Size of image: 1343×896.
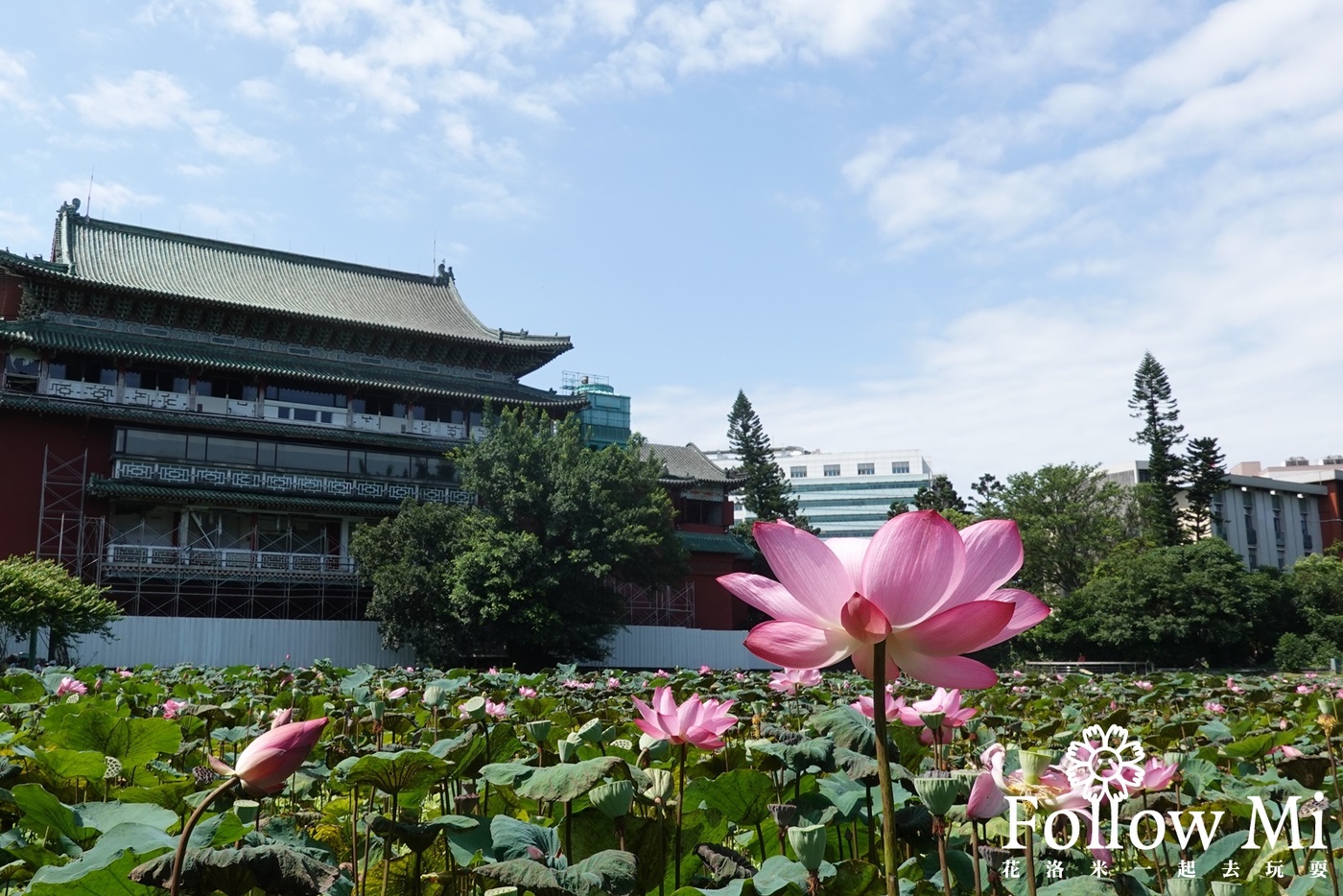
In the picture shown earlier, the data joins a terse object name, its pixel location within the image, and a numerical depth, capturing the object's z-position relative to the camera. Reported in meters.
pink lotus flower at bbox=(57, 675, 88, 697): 4.51
